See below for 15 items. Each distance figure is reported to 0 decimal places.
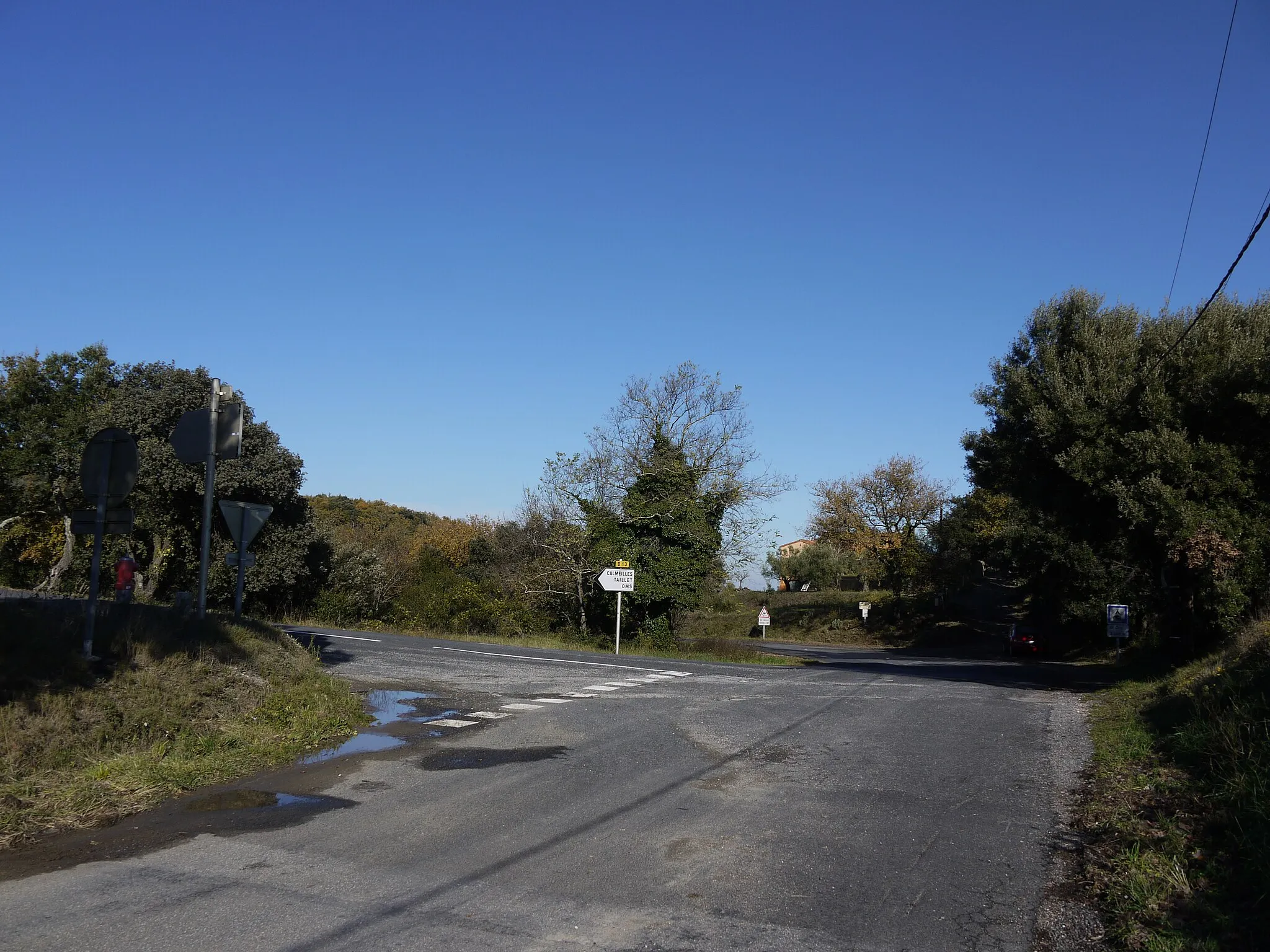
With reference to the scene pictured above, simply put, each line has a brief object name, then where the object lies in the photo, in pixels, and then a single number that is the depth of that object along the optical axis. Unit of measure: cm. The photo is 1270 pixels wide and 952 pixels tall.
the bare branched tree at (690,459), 3312
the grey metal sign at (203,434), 1279
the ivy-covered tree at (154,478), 3127
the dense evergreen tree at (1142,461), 1822
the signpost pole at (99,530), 897
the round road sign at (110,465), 909
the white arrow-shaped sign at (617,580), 2914
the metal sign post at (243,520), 1265
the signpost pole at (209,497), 1247
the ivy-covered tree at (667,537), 3212
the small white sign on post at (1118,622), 2197
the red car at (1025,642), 3947
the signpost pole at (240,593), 1318
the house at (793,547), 9466
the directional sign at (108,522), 920
